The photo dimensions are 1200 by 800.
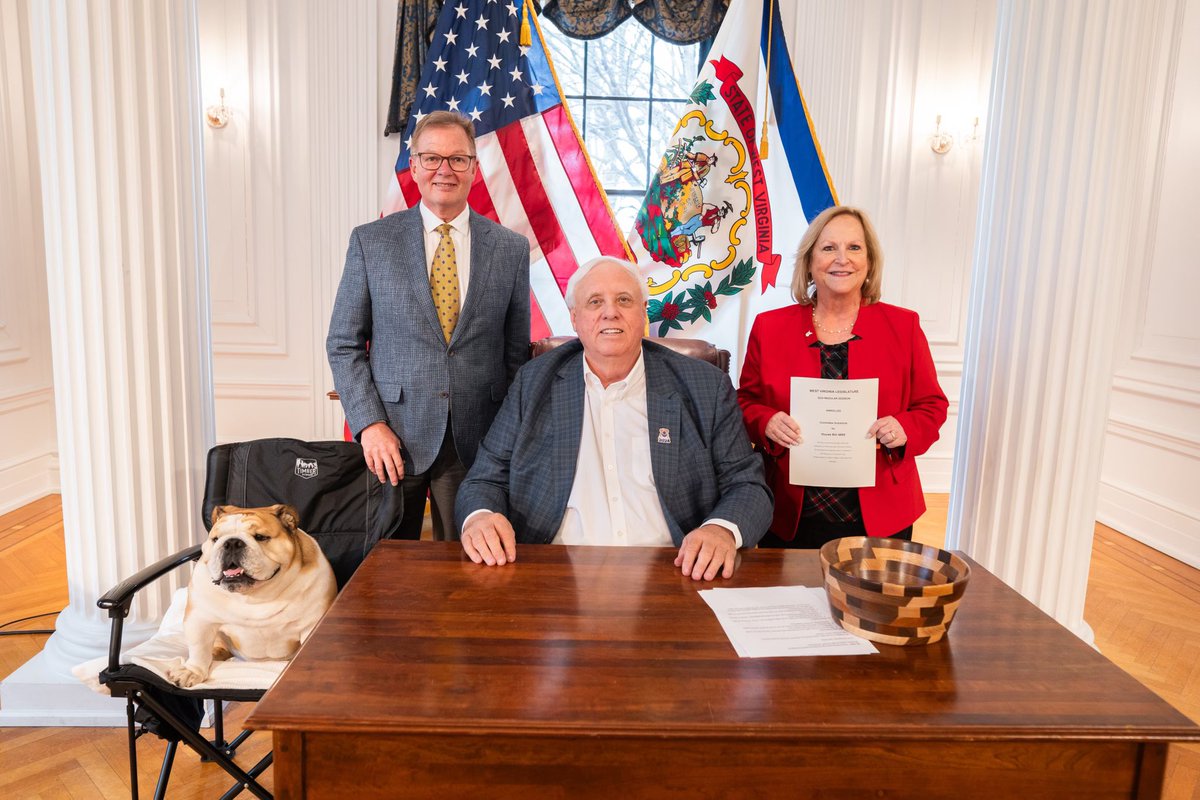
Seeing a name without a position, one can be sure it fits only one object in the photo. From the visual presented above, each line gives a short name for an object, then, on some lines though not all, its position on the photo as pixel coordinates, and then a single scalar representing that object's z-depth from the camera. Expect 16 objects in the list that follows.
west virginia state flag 3.83
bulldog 1.74
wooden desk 1.08
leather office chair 2.80
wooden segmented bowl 1.29
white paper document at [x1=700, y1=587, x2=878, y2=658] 1.30
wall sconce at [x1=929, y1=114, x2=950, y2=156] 5.26
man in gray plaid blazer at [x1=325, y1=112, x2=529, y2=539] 2.30
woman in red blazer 2.12
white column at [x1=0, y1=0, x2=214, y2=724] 2.22
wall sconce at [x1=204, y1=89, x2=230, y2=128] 4.98
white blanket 1.73
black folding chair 2.12
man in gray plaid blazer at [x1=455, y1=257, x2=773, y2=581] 1.99
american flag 4.20
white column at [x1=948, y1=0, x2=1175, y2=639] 2.39
